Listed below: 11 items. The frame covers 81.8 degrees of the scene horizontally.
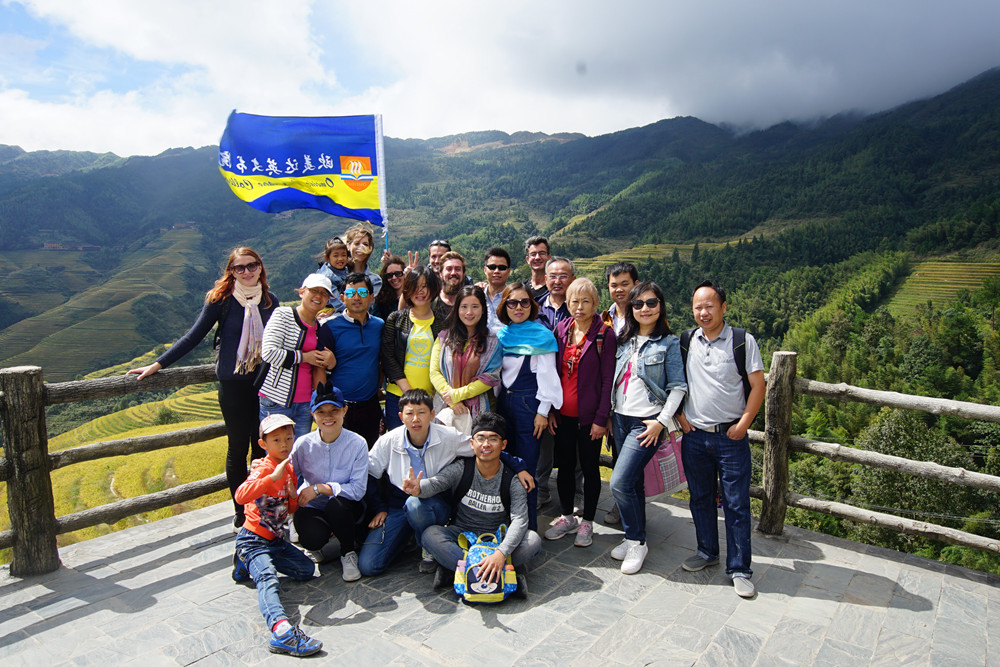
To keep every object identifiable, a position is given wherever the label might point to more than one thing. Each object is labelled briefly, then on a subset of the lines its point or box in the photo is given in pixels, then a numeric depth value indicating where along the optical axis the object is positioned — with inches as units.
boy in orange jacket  130.3
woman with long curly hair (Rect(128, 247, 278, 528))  150.2
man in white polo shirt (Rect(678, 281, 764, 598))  134.6
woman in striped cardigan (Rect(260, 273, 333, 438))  147.1
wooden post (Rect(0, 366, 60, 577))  136.9
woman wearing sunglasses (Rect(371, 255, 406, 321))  187.0
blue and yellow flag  223.0
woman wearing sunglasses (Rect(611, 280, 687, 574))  143.3
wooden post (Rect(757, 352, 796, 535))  161.9
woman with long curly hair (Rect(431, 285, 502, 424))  154.8
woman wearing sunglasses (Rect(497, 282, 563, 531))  155.0
